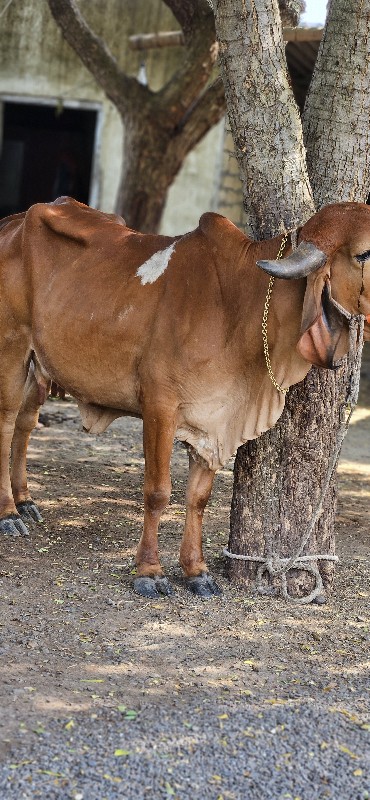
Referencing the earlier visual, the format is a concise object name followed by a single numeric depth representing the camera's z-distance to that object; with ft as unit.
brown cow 14.24
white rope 15.66
